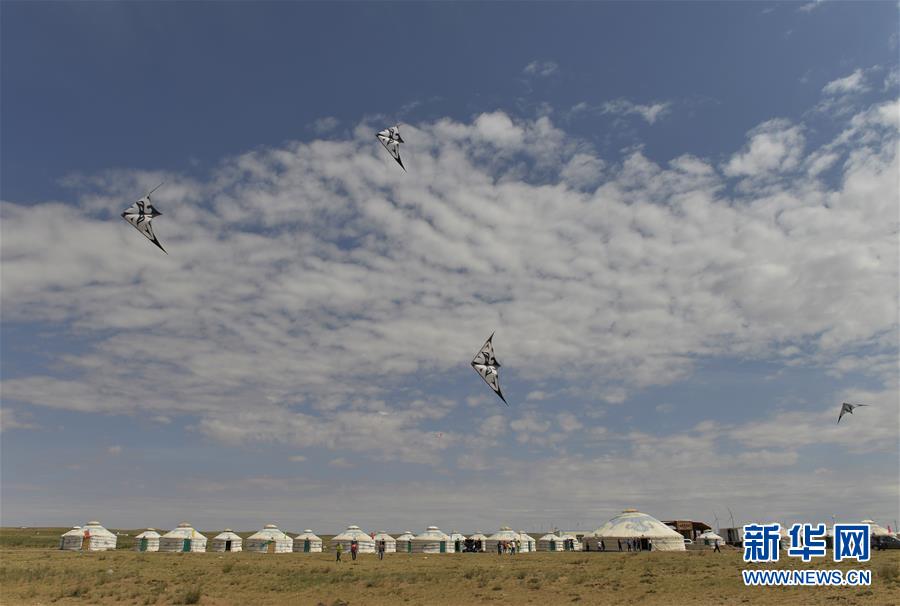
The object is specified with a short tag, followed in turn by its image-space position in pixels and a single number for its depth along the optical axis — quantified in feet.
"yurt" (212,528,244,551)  264.52
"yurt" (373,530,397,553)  290.27
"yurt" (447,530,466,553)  278.46
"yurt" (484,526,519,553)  290.97
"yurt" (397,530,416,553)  290.93
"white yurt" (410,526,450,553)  283.38
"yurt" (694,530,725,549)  255.02
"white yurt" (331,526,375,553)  285.76
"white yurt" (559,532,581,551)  316.19
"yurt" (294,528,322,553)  280.10
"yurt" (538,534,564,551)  309.01
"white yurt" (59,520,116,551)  243.81
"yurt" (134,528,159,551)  245.26
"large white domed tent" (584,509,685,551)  248.11
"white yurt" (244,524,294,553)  264.93
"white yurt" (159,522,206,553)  254.24
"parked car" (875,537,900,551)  213.66
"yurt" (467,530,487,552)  276.82
